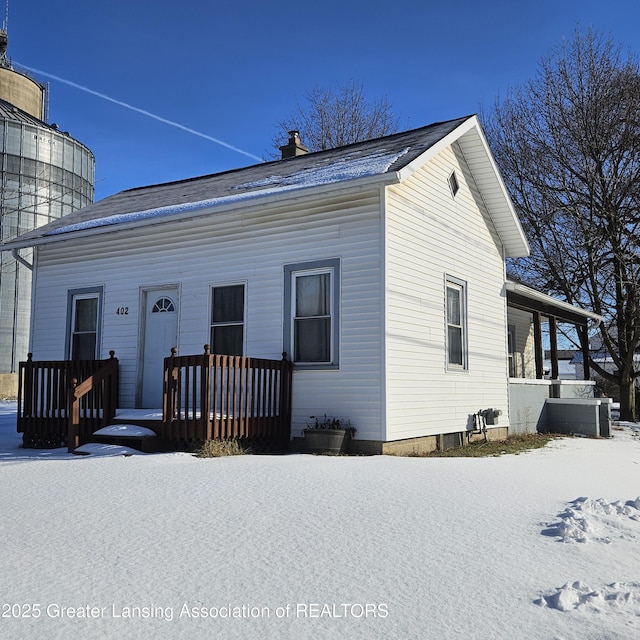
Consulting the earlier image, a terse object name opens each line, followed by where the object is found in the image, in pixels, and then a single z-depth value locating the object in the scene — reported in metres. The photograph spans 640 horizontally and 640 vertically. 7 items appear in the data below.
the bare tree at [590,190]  20.67
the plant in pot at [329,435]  9.18
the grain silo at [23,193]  30.92
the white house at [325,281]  9.60
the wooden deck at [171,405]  8.70
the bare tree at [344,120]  30.41
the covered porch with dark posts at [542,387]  14.65
